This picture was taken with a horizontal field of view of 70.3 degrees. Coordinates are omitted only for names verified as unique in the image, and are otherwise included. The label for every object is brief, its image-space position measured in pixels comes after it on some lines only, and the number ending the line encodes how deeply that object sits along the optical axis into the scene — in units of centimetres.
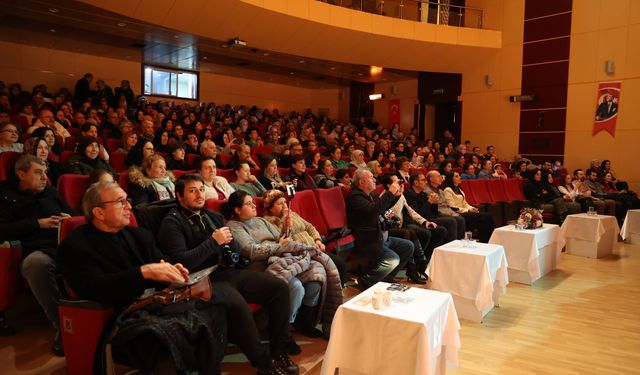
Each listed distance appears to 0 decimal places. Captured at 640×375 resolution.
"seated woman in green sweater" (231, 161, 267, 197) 389
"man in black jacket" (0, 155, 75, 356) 231
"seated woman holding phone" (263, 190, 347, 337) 272
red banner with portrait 866
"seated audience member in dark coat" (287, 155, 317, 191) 475
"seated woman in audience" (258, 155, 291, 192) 440
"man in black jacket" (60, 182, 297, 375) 181
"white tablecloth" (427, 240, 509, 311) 308
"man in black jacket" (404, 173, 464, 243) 454
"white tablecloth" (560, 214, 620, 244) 518
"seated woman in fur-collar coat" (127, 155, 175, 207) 332
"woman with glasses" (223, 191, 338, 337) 249
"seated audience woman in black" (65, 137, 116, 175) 352
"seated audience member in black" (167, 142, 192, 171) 449
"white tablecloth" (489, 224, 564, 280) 397
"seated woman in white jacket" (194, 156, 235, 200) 357
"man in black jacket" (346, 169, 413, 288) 346
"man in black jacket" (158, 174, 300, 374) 211
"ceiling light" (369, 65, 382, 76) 1123
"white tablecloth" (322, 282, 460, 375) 185
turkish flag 1261
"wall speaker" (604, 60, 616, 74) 867
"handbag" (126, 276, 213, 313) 179
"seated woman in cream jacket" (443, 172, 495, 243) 518
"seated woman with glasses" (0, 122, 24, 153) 363
